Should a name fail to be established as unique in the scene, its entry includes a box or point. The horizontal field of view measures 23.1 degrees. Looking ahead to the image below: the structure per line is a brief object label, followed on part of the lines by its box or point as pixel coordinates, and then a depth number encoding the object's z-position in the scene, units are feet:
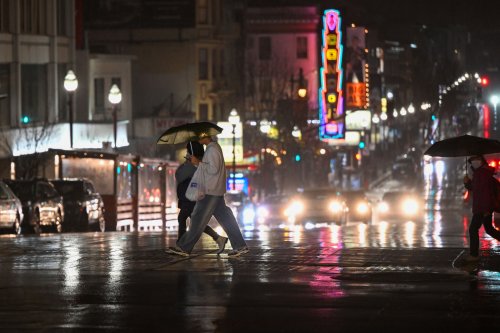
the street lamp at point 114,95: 145.07
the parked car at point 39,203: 116.37
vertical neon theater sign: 277.44
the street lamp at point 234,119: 192.13
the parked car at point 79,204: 124.16
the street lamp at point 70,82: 136.46
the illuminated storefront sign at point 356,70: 306.14
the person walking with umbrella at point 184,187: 68.64
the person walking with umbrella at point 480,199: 58.98
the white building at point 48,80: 181.47
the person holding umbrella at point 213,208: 58.80
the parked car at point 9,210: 103.96
